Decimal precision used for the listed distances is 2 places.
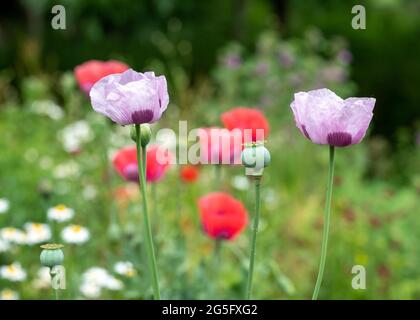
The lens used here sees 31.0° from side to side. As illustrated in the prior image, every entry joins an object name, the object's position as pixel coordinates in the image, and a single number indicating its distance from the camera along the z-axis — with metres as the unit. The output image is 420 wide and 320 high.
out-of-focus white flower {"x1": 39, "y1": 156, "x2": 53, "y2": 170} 3.26
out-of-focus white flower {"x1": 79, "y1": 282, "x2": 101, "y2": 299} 1.98
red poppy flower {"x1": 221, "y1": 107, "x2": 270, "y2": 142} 1.62
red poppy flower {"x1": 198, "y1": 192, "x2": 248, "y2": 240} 1.74
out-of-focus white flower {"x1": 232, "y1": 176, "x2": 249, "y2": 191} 3.12
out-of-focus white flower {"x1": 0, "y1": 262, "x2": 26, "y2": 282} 2.10
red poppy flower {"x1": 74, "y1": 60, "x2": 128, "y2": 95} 2.06
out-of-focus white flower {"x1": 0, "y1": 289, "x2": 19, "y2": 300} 2.17
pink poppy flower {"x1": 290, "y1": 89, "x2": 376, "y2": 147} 1.12
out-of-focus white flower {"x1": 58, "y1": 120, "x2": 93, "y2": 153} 3.22
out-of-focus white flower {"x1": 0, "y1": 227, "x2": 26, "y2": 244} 2.27
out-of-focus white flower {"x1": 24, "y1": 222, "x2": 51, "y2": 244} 2.25
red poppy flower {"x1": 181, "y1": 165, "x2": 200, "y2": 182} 2.46
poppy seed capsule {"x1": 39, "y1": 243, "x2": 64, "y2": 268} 1.22
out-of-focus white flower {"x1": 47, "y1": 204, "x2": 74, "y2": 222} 2.15
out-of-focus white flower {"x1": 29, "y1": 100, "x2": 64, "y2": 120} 3.77
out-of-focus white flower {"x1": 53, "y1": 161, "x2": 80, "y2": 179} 3.06
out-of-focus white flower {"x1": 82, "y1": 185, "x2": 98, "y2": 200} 2.99
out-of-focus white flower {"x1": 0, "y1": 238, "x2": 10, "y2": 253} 2.21
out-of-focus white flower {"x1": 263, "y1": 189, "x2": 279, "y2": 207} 2.88
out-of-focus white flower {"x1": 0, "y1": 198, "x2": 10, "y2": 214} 2.10
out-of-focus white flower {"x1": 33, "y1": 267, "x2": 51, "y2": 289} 2.26
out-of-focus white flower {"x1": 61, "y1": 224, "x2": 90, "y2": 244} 2.10
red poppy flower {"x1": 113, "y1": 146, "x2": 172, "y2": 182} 1.79
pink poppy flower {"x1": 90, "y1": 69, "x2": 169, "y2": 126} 1.11
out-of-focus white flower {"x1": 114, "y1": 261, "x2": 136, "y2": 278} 1.91
